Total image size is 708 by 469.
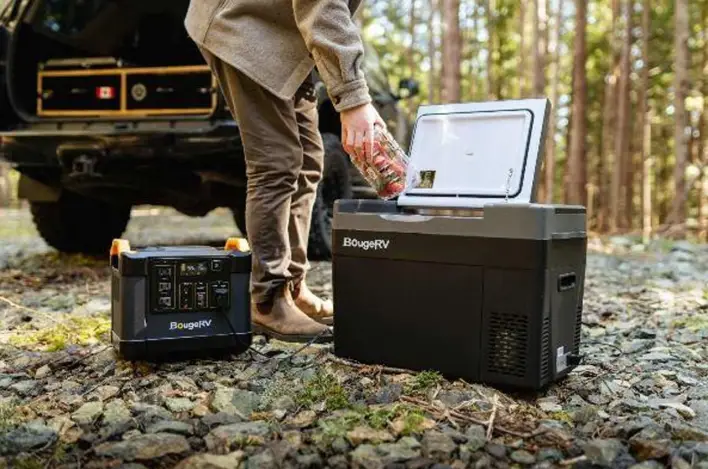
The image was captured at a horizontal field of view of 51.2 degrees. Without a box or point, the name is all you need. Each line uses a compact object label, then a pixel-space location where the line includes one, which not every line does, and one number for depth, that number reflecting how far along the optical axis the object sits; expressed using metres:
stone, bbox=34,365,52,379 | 2.48
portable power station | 2.49
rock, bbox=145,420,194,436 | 1.90
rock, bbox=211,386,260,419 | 2.09
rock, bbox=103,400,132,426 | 1.97
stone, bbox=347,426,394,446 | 1.84
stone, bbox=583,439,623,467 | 1.73
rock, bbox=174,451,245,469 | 1.68
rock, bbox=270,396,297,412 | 2.10
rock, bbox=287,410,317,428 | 1.96
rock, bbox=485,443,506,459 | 1.76
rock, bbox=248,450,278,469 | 1.69
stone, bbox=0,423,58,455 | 1.79
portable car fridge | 2.14
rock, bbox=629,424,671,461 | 1.77
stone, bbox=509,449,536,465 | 1.74
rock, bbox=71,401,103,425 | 1.98
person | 2.45
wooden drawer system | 5.04
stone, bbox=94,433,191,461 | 1.74
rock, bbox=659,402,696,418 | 2.11
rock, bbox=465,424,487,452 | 1.80
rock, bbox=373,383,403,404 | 2.14
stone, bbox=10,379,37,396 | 2.29
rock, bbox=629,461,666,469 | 1.71
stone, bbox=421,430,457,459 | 1.76
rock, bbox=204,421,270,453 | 1.81
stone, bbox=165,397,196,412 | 2.09
